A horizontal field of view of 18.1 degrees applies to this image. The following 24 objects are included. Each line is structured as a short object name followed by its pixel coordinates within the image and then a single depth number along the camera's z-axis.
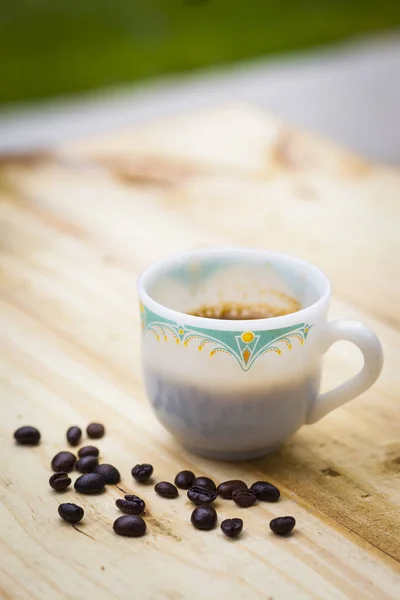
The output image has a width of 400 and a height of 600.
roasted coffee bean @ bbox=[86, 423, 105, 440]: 0.48
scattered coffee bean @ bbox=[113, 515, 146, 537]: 0.42
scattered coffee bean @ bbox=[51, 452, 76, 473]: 0.46
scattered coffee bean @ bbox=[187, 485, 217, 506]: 0.44
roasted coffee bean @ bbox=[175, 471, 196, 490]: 0.45
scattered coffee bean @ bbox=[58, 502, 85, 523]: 0.43
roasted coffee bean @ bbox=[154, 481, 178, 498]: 0.45
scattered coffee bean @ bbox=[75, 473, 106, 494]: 0.45
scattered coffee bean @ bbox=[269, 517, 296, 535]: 0.42
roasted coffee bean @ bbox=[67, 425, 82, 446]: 0.48
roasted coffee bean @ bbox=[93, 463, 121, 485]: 0.45
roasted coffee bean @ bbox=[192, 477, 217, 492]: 0.45
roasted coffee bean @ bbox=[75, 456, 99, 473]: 0.46
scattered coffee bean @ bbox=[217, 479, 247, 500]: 0.45
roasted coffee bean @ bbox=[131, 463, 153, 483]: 0.45
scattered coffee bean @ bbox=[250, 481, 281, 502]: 0.44
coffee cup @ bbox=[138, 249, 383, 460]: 0.45
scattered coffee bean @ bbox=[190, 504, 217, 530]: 0.43
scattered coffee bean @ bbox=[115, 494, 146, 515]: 0.43
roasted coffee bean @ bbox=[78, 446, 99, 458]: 0.47
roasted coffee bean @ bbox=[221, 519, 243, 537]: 0.42
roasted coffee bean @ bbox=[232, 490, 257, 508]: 0.44
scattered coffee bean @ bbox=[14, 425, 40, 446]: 0.48
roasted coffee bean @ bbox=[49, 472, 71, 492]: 0.45
